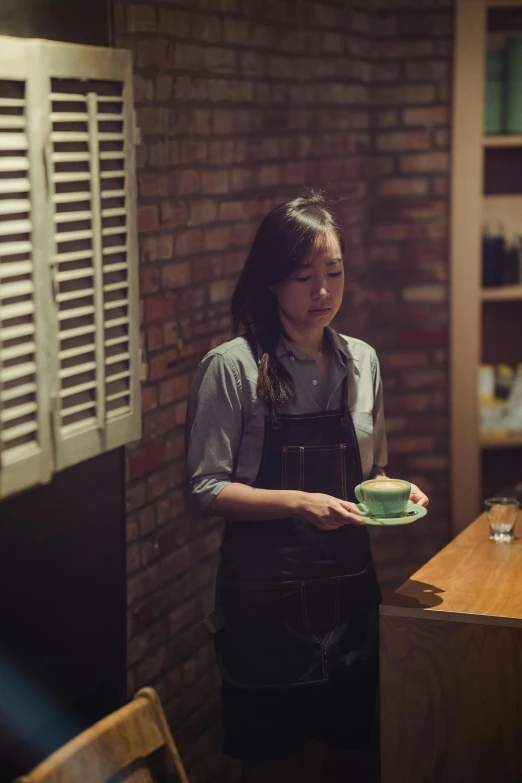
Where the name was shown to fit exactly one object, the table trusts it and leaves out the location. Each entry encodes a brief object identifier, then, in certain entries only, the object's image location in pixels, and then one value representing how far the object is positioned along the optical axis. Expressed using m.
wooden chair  1.75
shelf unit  4.07
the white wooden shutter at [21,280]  2.12
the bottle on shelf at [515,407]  4.32
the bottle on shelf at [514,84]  4.09
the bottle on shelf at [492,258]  4.25
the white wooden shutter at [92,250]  2.33
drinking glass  2.92
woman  2.49
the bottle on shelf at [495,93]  4.15
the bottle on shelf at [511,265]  4.30
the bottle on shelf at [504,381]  4.38
